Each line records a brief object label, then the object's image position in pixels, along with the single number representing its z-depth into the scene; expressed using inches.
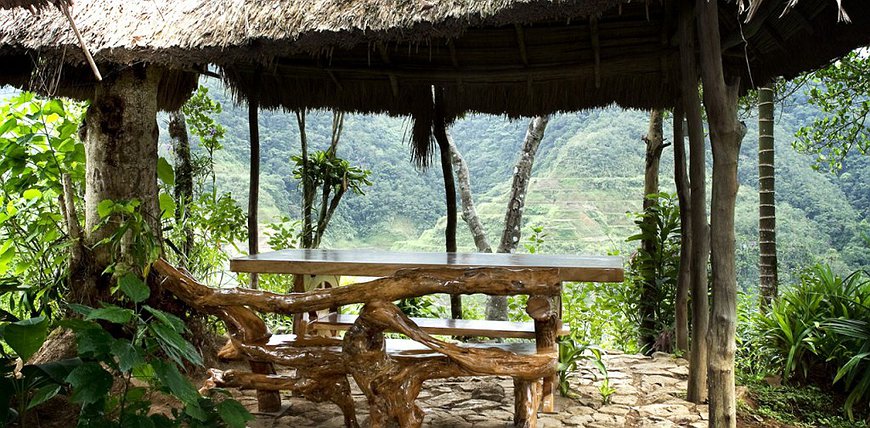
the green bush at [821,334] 149.0
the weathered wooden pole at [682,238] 170.2
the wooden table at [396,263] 122.2
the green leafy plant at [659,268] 206.4
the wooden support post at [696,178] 141.8
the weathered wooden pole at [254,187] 206.1
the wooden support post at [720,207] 124.8
